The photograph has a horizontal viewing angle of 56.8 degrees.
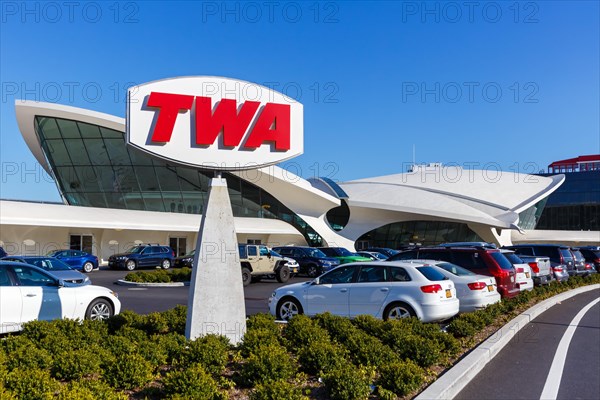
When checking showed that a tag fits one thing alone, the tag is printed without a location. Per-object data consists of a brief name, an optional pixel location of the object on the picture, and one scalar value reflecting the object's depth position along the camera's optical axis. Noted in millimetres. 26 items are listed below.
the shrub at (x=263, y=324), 9827
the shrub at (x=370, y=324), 9703
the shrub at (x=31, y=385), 5379
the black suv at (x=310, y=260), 29781
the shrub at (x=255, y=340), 8139
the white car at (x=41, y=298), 10109
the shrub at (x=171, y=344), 7679
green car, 31364
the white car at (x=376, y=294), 11195
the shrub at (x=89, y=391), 5059
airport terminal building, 34375
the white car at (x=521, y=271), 16344
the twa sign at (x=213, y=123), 9016
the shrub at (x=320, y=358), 7223
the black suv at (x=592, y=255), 28906
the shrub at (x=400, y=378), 6449
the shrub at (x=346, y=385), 6027
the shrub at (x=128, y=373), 6379
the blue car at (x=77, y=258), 28906
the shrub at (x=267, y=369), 6629
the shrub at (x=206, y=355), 7214
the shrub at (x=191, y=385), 5777
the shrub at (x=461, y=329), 10109
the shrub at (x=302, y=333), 8836
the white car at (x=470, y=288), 12914
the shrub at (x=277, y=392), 5535
